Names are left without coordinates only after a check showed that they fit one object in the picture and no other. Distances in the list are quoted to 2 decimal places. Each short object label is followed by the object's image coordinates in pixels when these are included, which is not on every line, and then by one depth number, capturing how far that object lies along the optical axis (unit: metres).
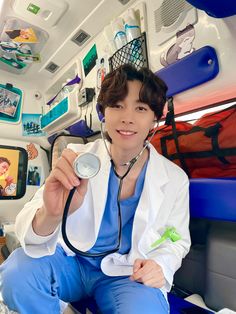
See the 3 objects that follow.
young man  0.72
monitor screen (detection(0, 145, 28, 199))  2.41
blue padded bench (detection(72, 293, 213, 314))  0.86
